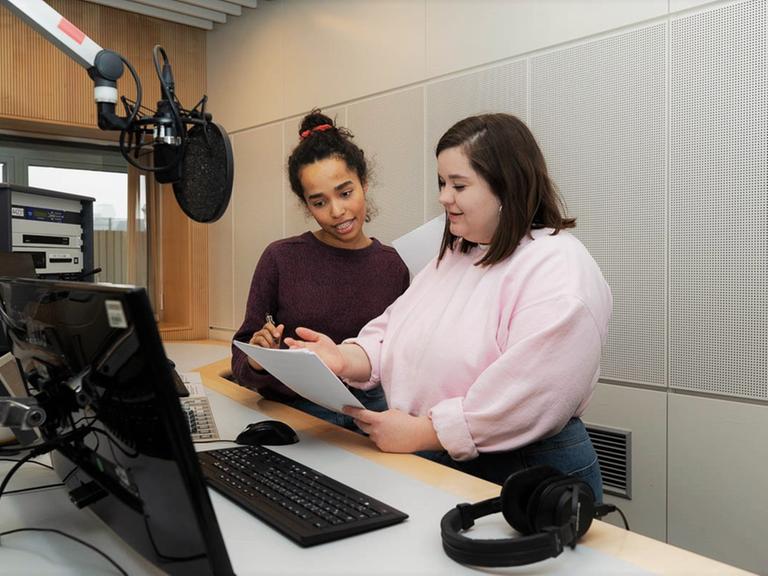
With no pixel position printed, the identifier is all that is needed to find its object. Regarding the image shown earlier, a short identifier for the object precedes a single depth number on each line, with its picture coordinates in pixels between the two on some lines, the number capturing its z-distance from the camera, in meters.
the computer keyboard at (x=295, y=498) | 0.95
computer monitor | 0.67
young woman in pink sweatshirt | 1.20
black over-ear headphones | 0.84
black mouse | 1.43
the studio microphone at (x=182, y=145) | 1.37
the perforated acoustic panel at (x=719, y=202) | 2.09
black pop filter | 1.38
